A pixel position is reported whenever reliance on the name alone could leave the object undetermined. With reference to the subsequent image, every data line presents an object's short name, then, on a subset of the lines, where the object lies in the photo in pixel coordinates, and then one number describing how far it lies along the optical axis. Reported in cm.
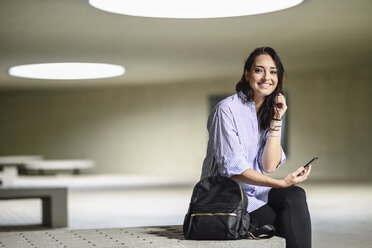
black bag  304
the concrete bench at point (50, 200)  852
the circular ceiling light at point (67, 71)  1656
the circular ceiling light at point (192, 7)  893
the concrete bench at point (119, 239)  304
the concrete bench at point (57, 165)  2008
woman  321
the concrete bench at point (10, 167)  1645
